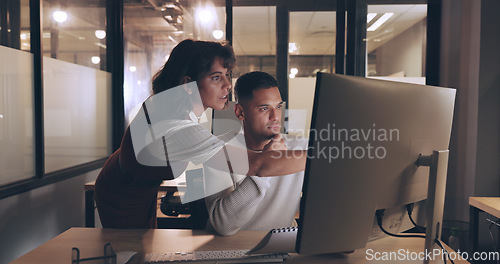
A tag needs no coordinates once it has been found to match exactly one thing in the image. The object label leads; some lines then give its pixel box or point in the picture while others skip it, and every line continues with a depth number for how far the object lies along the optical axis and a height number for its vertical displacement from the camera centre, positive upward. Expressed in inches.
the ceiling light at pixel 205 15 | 143.4 +42.7
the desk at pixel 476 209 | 68.4 -19.4
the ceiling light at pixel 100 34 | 128.6 +31.5
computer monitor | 23.7 -2.8
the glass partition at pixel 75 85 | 97.9 +10.0
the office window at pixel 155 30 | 143.7 +36.5
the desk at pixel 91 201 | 88.4 -22.5
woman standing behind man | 42.9 -2.6
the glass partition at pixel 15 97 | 78.0 +4.2
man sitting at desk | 52.7 -4.2
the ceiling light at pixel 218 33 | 142.6 +34.8
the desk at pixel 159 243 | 36.4 -15.3
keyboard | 33.6 -14.2
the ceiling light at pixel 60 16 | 100.6 +29.9
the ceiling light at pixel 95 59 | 124.7 +20.8
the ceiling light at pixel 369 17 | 137.5 +40.8
